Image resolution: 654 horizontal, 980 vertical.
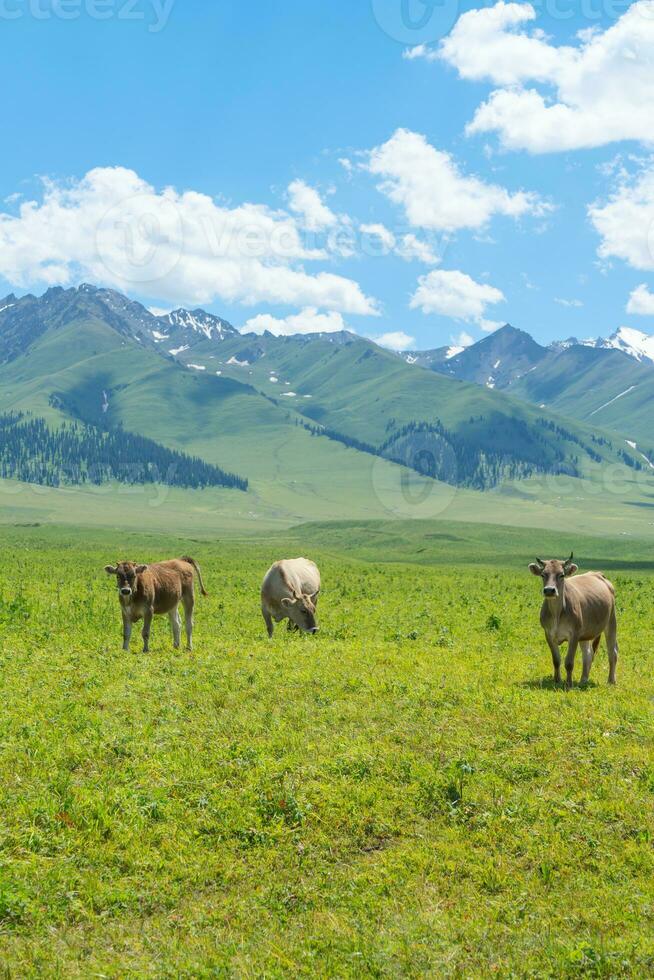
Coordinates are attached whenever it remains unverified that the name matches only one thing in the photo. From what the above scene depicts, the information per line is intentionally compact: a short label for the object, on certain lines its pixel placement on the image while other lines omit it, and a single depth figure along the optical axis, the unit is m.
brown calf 22.95
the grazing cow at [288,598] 27.66
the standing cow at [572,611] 19.36
